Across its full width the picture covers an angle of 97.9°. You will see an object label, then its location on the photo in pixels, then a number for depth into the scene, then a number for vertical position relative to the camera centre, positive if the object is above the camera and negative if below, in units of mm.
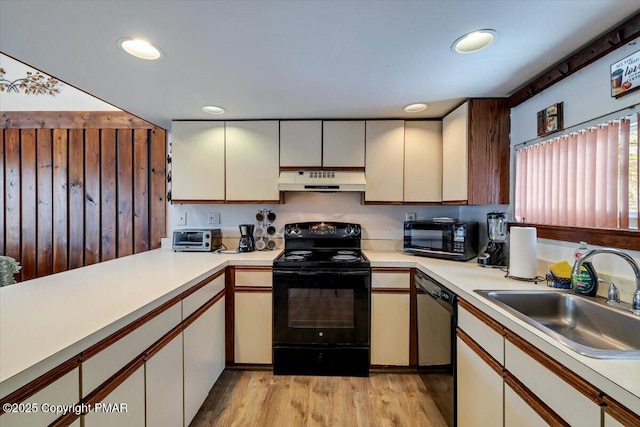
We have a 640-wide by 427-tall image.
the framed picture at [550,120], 1603 +545
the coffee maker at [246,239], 2561 -258
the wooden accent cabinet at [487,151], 2049 +443
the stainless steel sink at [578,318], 1057 -462
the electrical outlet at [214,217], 2818 -59
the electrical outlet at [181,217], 2838 -59
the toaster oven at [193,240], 2539 -265
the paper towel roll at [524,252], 1557 -236
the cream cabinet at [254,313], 2199 -805
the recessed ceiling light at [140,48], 1330 +812
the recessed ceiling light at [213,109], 2225 +832
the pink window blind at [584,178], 1255 +174
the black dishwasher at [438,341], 1570 -823
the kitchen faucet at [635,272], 1073 -238
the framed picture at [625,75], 1187 +599
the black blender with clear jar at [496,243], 1916 -220
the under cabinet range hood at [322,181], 2391 +261
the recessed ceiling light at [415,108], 2162 +822
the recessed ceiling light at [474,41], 1271 +811
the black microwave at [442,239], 2148 -229
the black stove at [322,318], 2154 -830
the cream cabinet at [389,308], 2178 -759
